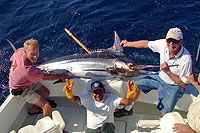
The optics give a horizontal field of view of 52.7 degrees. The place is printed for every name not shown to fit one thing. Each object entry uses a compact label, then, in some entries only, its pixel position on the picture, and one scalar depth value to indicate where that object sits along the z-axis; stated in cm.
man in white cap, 232
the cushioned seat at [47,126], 244
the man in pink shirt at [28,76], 260
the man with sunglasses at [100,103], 243
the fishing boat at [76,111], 258
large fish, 288
